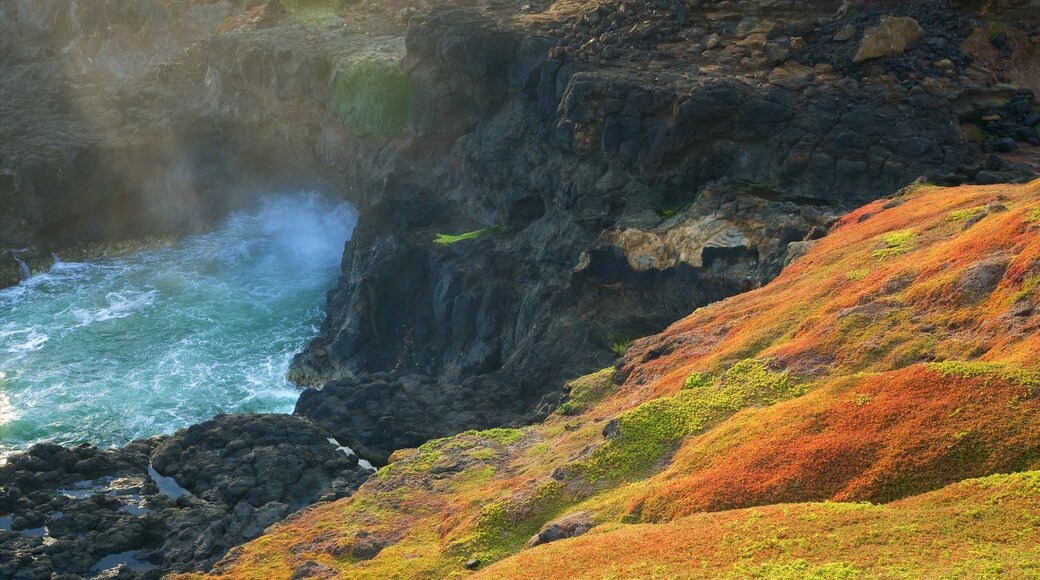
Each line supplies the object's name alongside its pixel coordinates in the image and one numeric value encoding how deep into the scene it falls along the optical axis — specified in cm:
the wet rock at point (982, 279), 2867
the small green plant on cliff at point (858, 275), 3484
